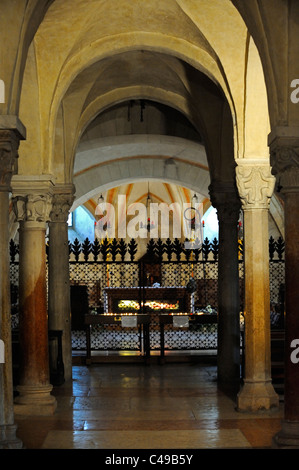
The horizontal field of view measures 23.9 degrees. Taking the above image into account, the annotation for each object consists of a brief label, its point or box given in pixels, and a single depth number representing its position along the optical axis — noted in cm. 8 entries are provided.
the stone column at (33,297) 858
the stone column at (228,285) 1089
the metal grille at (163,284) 1364
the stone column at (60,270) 1138
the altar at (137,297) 1761
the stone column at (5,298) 598
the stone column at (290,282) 600
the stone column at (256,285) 855
